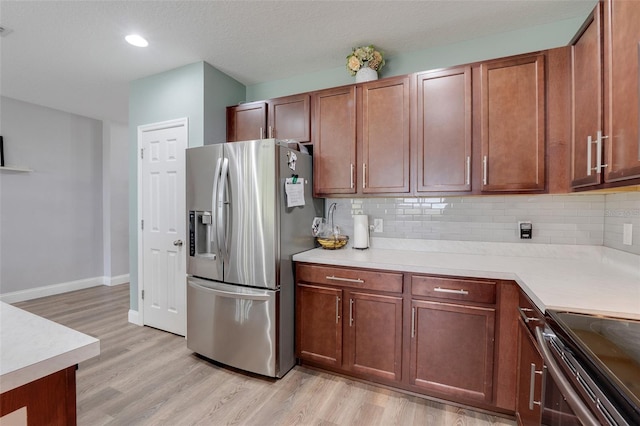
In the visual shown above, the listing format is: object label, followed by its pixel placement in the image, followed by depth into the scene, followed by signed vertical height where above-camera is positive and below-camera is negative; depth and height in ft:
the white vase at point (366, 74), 8.09 +3.76
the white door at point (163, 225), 9.49 -0.55
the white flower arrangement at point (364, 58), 8.04 +4.20
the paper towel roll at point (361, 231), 8.34 -0.62
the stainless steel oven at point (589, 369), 2.21 -1.43
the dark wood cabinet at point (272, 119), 8.50 +2.76
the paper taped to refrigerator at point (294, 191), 7.30 +0.46
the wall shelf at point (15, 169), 11.68 +1.63
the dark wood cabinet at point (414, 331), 5.69 -2.64
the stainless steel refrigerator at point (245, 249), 6.95 -1.00
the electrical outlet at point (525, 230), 7.18 -0.50
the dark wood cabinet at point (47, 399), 2.18 -1.53
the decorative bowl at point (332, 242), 8.33 -0.93
